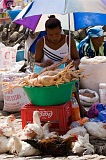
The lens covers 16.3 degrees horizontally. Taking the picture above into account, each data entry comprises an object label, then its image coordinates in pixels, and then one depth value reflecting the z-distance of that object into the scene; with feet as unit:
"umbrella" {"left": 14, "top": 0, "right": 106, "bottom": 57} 16.42
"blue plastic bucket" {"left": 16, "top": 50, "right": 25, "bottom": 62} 34.39
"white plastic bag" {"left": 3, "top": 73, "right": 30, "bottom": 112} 22.48
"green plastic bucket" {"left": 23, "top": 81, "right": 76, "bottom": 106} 16.35
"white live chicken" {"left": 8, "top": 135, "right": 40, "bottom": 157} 14.62
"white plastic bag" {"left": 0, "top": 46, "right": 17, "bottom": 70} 26.94
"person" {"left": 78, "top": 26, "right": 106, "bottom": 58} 24.30
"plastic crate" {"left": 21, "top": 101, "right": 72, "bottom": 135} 16.67
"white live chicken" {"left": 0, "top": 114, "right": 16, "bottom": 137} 15.88
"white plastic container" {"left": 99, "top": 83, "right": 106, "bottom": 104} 23.17
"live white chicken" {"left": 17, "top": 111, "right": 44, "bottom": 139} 15.30
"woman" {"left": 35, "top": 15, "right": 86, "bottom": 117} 18.19
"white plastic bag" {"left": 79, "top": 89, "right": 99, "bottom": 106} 23.21
